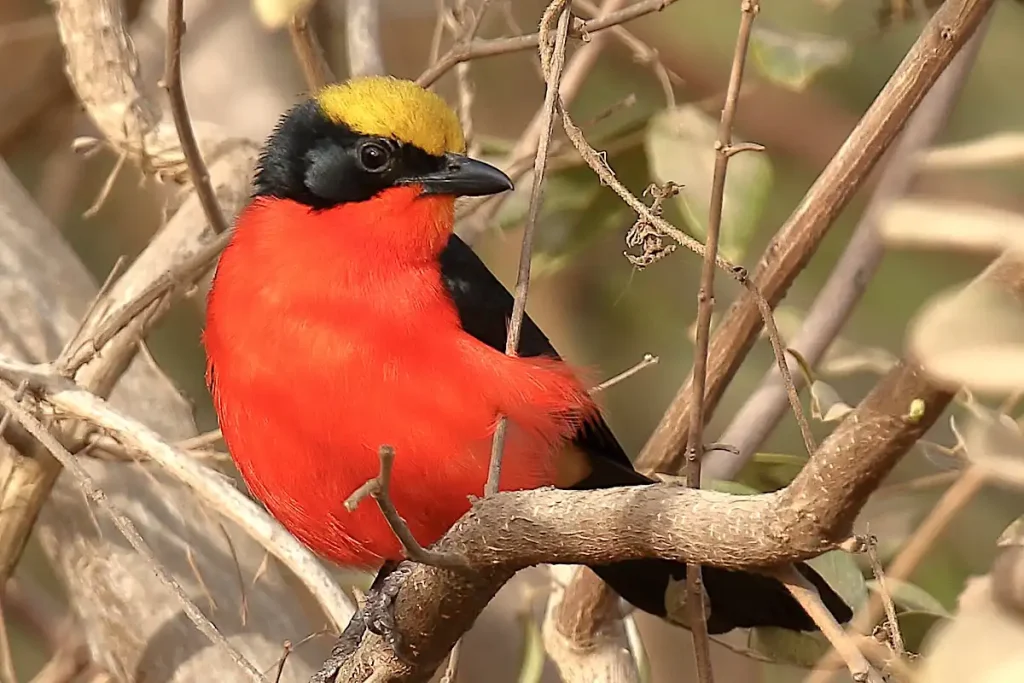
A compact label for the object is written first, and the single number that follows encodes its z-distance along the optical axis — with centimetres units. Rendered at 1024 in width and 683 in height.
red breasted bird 363
